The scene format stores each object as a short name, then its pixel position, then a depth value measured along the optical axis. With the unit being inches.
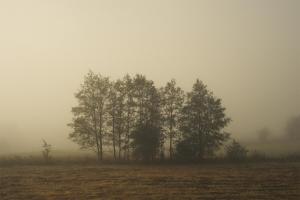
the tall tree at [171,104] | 2699.3
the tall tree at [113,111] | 2770.7
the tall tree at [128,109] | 2738.4
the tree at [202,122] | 2600.9
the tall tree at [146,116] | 2532.0
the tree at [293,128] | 5605.3
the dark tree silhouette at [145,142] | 2519.7
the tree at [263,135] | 5944.9
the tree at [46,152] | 2588.6
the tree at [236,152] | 2498.8
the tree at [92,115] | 2728.8
